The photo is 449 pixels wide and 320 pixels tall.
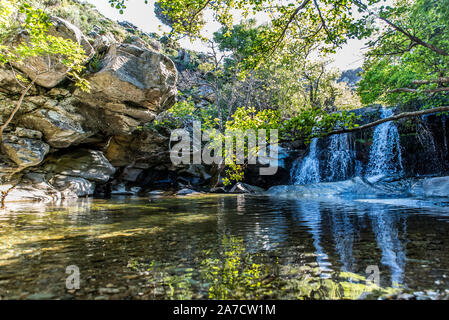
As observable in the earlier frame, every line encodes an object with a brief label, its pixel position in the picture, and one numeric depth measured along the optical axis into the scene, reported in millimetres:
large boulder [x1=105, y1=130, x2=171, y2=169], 20125
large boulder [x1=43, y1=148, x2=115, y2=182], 15805
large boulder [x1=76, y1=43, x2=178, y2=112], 14023
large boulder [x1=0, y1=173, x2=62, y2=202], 11737
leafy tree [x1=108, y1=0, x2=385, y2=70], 6941
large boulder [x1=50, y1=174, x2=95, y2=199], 14656
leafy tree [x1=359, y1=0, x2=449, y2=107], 8916
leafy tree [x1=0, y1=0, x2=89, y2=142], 5441
